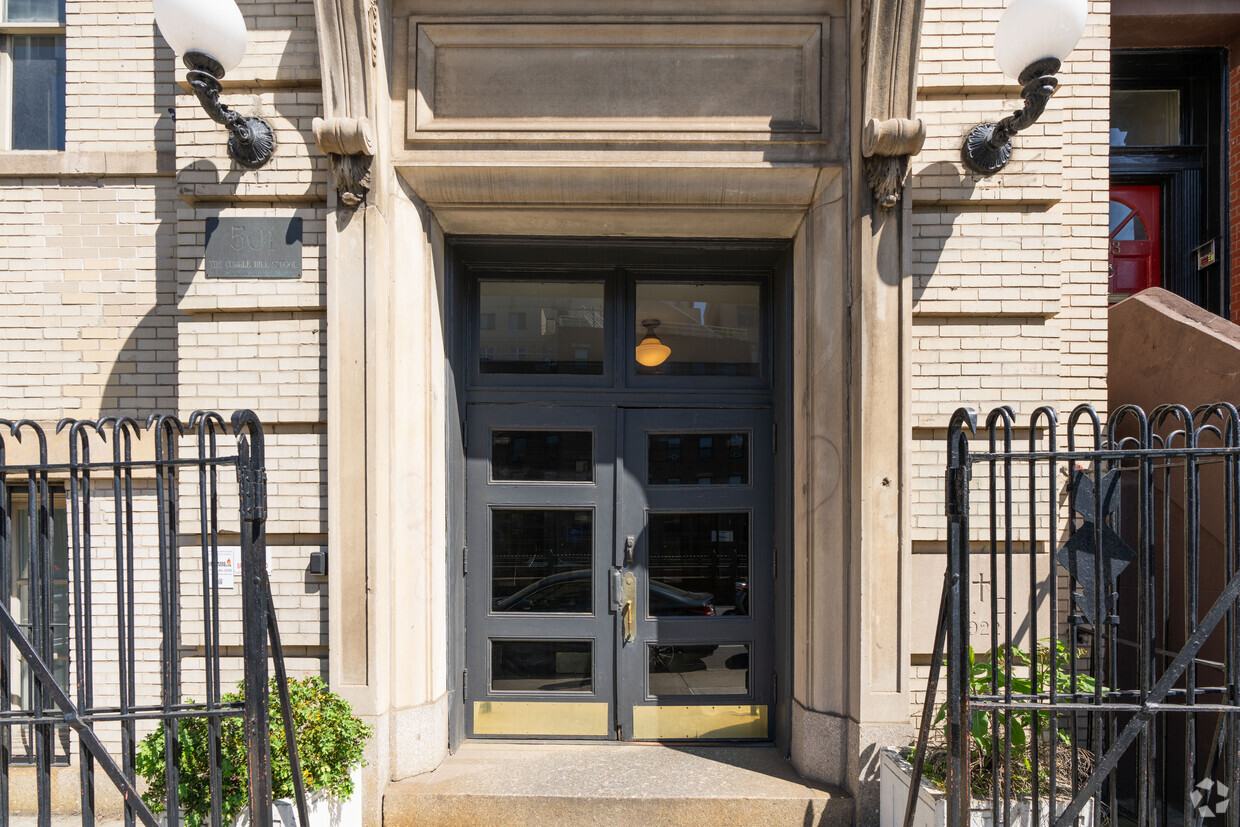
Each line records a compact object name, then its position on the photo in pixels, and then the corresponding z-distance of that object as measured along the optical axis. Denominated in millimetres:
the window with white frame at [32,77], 4797
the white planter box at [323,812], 3445
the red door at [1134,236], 6984
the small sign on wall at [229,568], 4141
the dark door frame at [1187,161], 6770
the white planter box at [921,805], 3342
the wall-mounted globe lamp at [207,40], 3605
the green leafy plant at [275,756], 3346
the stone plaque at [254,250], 4137
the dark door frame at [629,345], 4633
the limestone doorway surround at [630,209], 3980
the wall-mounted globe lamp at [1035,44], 3488
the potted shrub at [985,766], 3387
